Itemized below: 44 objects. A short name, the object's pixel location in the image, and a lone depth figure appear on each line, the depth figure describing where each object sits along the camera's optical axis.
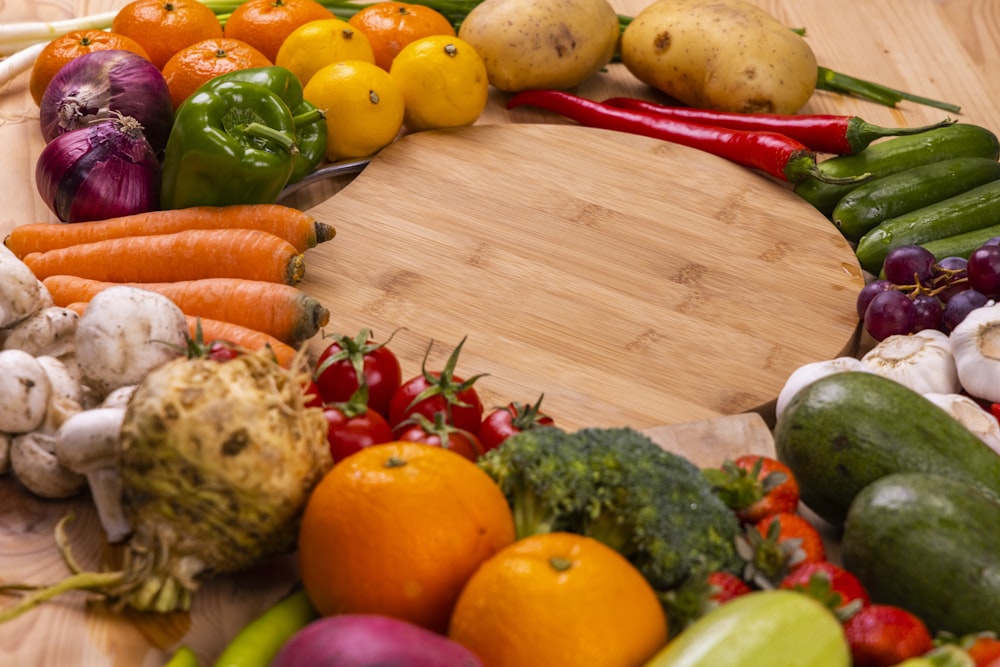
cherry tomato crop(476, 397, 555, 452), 1.75
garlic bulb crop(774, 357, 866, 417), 2.01
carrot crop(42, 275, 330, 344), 2.16
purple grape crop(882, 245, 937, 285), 2.27
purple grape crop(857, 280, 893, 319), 2.29
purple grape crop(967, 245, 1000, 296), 2.13
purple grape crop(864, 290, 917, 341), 2.20
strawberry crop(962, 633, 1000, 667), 1.30
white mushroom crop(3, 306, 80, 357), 1.88
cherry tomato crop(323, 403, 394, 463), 1.67
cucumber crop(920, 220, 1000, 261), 2.41
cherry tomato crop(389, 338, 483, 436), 1.77
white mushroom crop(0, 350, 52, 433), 1.69
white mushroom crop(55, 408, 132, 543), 1.60
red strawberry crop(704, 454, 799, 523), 1.54
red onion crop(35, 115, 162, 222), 2.41
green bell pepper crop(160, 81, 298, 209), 2.38
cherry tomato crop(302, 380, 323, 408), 1.77
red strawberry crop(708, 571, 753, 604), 1.37
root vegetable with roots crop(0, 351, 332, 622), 1.40
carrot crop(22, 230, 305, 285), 2.31
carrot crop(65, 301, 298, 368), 2.06
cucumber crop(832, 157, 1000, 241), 2.64
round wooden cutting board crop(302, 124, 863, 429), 2.22
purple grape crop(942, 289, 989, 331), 2.13
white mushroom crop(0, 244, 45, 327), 1.85
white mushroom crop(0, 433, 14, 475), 1.74
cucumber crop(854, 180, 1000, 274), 2.51
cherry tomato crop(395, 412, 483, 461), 1.67
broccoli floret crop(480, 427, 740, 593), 1.40
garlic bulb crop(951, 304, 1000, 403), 1.95
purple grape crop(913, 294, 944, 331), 2.21
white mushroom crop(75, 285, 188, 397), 1.74
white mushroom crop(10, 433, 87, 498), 1.72
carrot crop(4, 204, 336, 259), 2.39
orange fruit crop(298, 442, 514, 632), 1.36
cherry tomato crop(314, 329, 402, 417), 1.82
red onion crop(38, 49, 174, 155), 2.60
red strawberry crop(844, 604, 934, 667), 1.32
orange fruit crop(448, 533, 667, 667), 1.25
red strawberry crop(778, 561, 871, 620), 1.32
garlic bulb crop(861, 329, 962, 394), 2.01
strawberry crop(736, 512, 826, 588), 1.43
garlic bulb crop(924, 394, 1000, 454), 1.85
